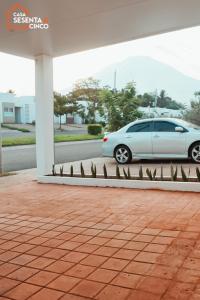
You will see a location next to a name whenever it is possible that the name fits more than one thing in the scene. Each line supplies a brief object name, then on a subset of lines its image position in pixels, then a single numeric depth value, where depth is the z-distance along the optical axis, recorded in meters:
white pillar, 7.00
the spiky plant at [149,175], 6.17
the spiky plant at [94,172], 6.70
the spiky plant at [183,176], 5.86
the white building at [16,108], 9.87
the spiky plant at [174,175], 5.99
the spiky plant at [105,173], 6.60
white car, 7.19
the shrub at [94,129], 7.18
